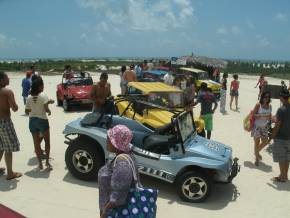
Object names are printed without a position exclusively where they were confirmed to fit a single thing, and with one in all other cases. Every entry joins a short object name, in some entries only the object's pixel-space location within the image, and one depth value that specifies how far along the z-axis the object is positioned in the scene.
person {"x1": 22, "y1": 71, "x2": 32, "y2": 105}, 14.19
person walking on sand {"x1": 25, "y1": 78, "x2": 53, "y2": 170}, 7.17
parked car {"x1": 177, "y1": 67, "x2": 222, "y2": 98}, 22.04
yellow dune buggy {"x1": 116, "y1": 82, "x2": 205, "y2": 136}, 8.17
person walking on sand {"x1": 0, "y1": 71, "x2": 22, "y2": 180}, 6.64
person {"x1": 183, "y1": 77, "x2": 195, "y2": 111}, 9.99
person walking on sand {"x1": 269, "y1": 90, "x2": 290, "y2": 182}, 7.01
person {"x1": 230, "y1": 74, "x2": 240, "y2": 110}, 16.89
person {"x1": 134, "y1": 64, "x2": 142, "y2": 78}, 23.66
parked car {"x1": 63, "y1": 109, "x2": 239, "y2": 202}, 6.19
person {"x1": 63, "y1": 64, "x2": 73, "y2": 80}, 16.58
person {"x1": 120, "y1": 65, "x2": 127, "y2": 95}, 15.87
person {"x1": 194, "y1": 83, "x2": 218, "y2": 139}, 9.31
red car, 15.37
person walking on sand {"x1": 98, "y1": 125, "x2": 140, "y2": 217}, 3.25
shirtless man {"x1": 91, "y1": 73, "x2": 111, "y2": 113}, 9.02
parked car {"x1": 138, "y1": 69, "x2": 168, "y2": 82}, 24.05
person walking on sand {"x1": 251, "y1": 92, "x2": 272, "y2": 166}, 8.24
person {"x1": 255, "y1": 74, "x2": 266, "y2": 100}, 18.54
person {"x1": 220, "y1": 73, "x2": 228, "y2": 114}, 16.21
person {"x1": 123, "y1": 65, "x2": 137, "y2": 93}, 15.46
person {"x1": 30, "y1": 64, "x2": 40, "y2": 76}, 14.45
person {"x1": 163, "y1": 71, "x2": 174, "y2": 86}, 18.92
